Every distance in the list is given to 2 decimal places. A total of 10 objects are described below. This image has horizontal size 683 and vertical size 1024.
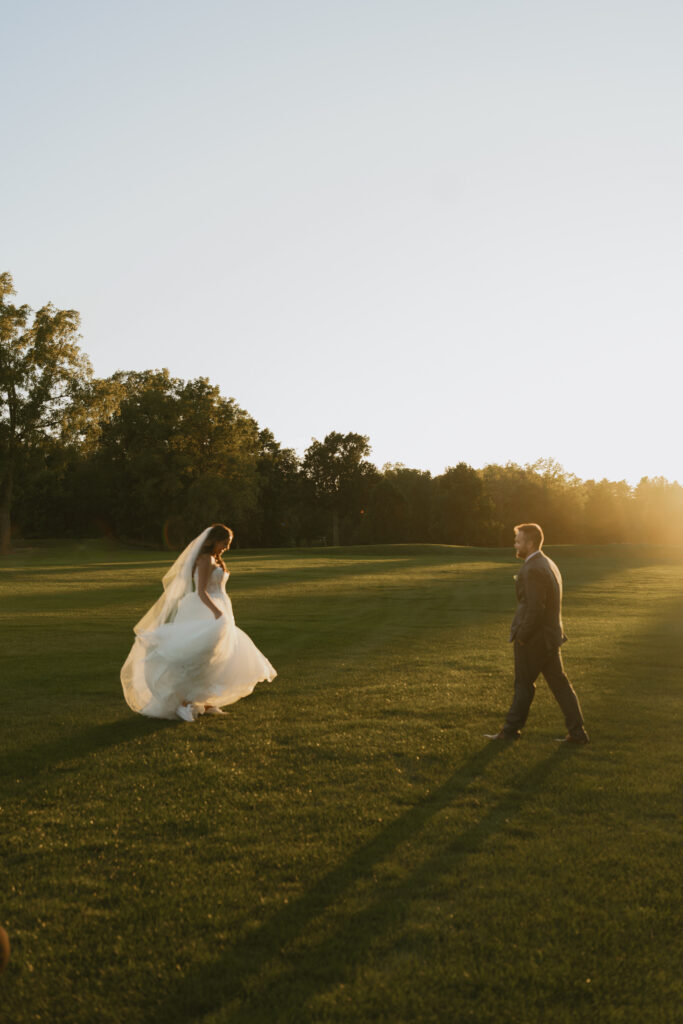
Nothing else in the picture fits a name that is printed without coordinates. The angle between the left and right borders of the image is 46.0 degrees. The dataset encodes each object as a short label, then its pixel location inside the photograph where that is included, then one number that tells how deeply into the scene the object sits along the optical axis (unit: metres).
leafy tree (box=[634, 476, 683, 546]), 112.19
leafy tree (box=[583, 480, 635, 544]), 113.69
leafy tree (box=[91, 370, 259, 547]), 82.38
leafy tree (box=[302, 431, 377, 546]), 115.38
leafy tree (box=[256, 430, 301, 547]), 105.25
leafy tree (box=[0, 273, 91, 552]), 60.09
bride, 10.64
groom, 9.31
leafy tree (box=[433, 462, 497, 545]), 106.19
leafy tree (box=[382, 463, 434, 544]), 111.62
